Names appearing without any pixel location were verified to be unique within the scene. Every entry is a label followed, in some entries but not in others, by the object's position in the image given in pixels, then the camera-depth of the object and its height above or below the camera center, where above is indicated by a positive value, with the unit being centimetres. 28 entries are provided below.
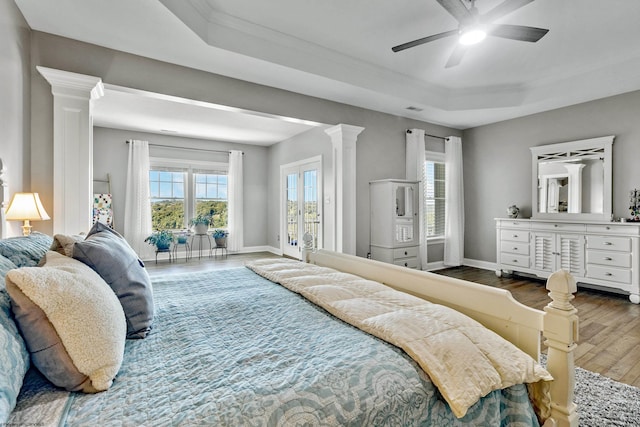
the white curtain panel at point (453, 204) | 560 +16
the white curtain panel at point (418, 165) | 518 +79
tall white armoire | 451 -12
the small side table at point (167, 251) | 602 -73
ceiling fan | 226 +144
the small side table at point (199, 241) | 677 -58
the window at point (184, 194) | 646 +42
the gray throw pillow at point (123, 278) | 121 -26
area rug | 167 -108
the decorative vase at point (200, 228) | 645 -29
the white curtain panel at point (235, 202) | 704 +26
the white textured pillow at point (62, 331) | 85 -32
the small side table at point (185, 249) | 646 -72
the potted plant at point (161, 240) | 591 -48
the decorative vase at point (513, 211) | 503 +4
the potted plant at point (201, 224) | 646 -21
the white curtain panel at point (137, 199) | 602 +28
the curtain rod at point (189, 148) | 634 +137
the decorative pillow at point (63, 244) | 132 -13
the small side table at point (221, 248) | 666 -73
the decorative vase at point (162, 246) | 593 -60
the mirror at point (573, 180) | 425 +48
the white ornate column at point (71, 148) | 278 +58
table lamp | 226 +3
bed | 79 -47
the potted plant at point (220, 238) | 664 -50
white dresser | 377 -50
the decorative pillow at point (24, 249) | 123 -15
